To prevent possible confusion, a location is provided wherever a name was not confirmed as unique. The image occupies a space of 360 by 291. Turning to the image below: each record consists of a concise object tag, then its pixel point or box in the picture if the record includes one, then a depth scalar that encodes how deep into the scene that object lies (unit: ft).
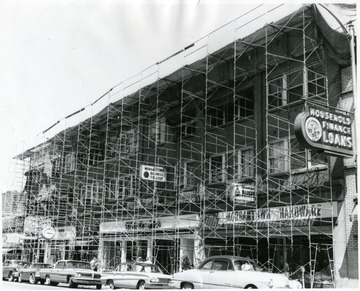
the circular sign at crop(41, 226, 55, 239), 82.93
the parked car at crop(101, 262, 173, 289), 58.08
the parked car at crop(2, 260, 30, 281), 78.18
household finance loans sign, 48.96
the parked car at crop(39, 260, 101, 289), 65.21
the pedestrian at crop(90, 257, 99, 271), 85.43
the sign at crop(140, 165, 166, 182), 77.97
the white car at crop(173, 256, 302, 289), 44.60
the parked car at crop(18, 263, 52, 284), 75.10
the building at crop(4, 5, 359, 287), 60.39
